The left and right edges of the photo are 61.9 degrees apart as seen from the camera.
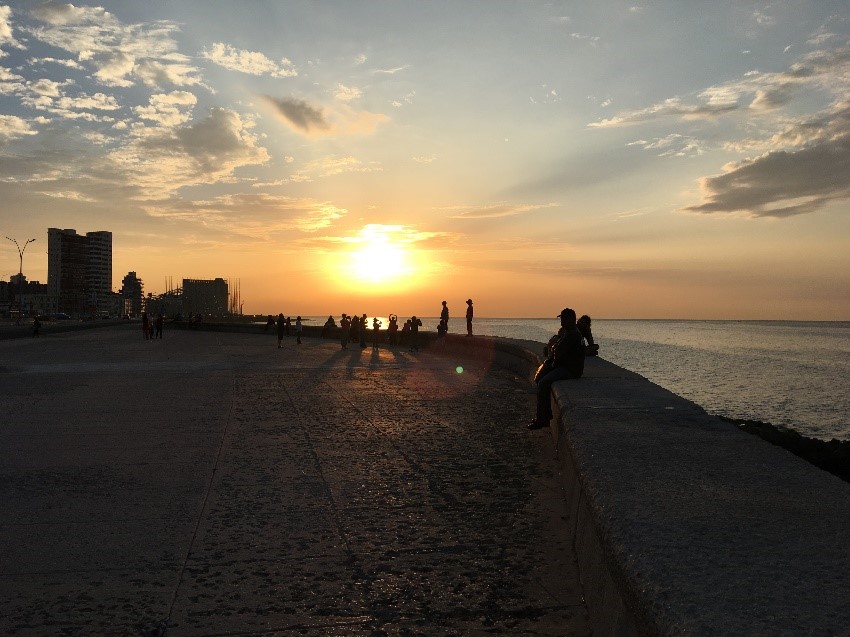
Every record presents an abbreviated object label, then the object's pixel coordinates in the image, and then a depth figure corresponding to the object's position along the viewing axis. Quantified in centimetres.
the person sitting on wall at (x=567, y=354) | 918
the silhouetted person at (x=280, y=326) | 3362
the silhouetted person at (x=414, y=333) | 3005
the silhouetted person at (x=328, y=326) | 4459
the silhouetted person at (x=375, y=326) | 3321
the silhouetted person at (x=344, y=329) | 3192
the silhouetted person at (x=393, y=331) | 3531
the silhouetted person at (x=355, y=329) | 3500
